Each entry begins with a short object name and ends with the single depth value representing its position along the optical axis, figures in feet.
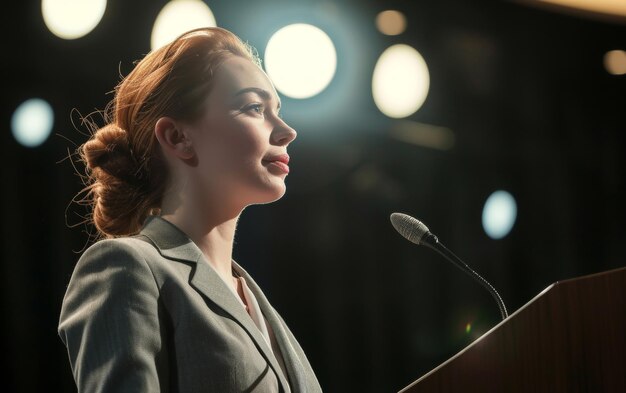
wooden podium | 8.22
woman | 8.68
